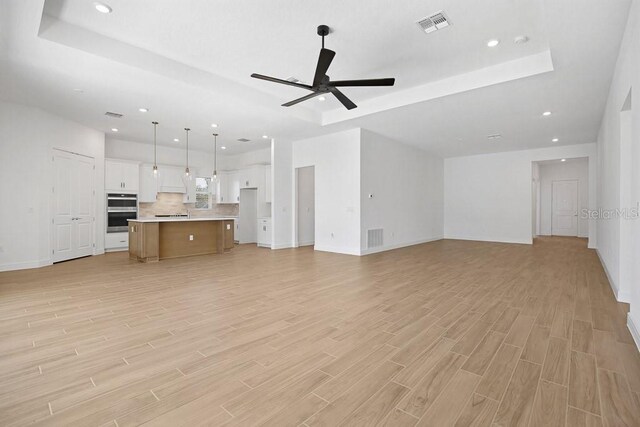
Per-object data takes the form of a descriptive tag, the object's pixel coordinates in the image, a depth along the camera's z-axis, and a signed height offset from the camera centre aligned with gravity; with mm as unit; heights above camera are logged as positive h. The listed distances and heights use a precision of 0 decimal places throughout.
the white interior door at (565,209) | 11641 +123
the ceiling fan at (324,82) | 3413 +1631
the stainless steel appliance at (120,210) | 8125 +40
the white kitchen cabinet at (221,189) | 10594 +790
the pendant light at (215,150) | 8320 +2024
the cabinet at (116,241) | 7980 -799
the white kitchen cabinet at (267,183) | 9594 +904
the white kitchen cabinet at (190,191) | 9836 +667
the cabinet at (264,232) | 8891 -602
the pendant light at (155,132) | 6863 +2006
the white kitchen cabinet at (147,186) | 8844 +761
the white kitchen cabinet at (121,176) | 8102 +977
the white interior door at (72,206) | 6328 +125
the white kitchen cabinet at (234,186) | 10422 +877
